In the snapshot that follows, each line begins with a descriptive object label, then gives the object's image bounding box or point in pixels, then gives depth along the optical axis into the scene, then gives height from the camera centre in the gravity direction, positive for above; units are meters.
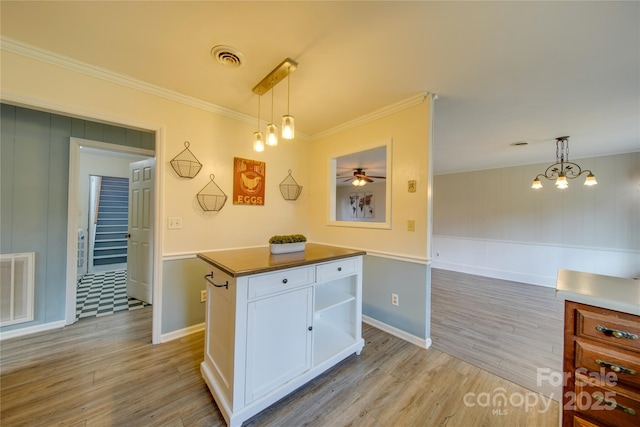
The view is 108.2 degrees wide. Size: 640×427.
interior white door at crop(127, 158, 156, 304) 3.15 -0.29
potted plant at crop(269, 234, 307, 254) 1.82 -0.24
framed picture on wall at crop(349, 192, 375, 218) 7.41 +0.36
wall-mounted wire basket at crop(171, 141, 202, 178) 2.30 +0.49
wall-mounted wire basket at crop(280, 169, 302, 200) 3.20 +0.37
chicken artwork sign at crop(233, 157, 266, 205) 2.74 +0.40
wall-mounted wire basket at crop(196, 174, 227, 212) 2.49 +0.17
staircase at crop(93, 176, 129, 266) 4.78 -0.29
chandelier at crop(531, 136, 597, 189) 3.32 +0.93
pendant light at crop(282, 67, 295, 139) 1.62 +0.62
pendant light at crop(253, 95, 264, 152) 1.91 +0.58
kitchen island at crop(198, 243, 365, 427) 1.36 -0.73
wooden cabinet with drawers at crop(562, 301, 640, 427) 0.95 -0.64
